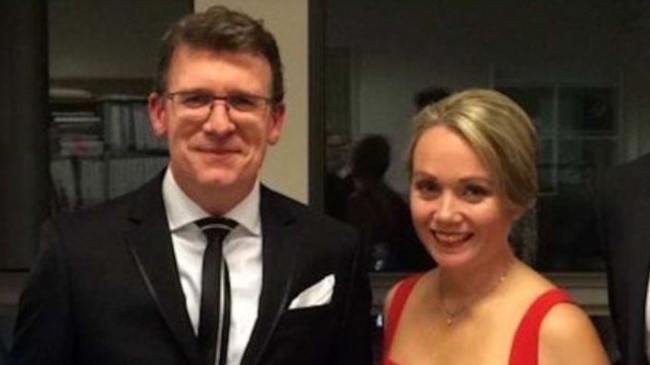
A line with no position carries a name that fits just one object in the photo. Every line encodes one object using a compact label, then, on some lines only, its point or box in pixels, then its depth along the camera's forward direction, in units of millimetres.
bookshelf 3561
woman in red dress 1831
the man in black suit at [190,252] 1741
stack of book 3598
